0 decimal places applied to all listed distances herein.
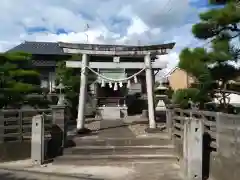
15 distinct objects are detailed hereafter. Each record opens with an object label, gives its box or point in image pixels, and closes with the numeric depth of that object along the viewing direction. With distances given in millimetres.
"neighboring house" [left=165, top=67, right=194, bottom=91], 25946
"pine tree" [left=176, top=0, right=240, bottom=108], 5035
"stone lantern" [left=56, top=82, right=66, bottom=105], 12100
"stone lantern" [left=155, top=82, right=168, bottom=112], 12382
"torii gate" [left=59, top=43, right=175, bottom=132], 8042
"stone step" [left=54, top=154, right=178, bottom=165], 5731
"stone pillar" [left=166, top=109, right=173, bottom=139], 6934
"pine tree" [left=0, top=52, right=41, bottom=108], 6865
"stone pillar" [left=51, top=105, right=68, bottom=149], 6242
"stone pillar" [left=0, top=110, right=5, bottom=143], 5890
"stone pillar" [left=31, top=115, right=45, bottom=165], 5607
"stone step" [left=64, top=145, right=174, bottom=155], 6045
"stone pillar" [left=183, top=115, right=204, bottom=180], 4442
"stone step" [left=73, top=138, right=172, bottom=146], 6401
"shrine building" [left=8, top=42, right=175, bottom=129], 8085
